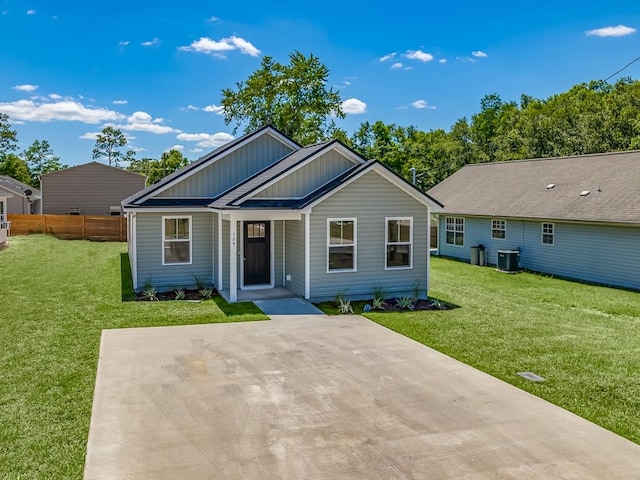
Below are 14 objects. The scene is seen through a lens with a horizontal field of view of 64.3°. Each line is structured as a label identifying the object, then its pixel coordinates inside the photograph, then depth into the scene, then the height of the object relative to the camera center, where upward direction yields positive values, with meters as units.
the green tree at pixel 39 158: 78.25 +9.67
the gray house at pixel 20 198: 38.78 +1.74
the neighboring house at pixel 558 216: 16.56 +0.03
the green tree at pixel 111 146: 77.75 +11.45
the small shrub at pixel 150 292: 13.44 -1.99
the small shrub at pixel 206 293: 13.84 -2.03
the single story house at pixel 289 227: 13.16 -0.24
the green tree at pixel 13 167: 62.78 +6.60
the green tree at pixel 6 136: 61.47 +10.25
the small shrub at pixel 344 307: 12.24 -2.17
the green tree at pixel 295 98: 40.84 +9.79
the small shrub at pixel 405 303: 12.90 -2.19
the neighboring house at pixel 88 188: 34.91 +2.16
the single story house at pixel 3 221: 24.95 -0.05
